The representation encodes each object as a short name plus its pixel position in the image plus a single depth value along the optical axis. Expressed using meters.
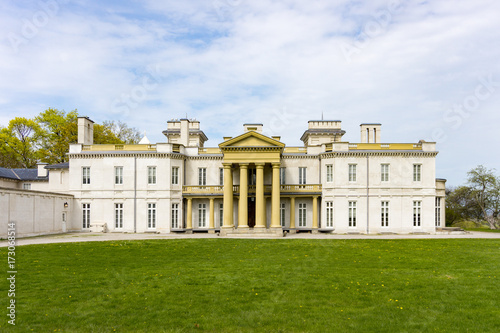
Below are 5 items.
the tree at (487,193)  51.62
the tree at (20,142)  53.62
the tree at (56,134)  52.72
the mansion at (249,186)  36.56
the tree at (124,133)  62.88
